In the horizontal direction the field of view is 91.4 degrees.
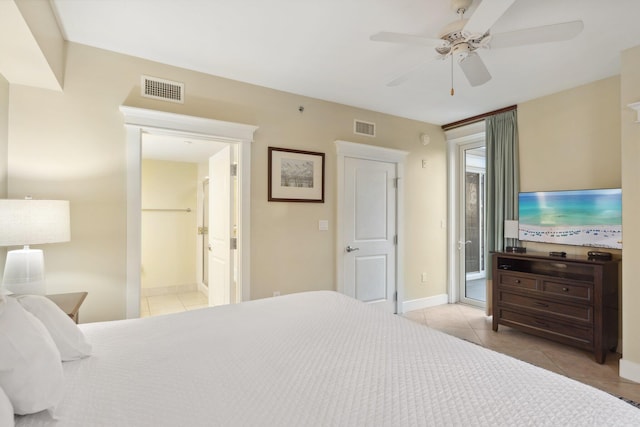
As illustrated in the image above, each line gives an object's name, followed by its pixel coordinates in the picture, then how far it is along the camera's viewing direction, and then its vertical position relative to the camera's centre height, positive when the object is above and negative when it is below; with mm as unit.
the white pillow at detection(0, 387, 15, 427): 752 -486
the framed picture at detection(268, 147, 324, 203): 3193 +424
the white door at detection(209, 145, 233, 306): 3104 -124
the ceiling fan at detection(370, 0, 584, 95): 1566 +1025
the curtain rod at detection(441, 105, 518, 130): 3734 +1267
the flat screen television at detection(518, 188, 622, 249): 2859 -21
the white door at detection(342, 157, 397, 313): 3691 -190
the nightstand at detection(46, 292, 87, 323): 1819 -544
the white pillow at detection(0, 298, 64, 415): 864 -436
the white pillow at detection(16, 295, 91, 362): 1204 -443
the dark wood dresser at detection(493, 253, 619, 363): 2717 -799
